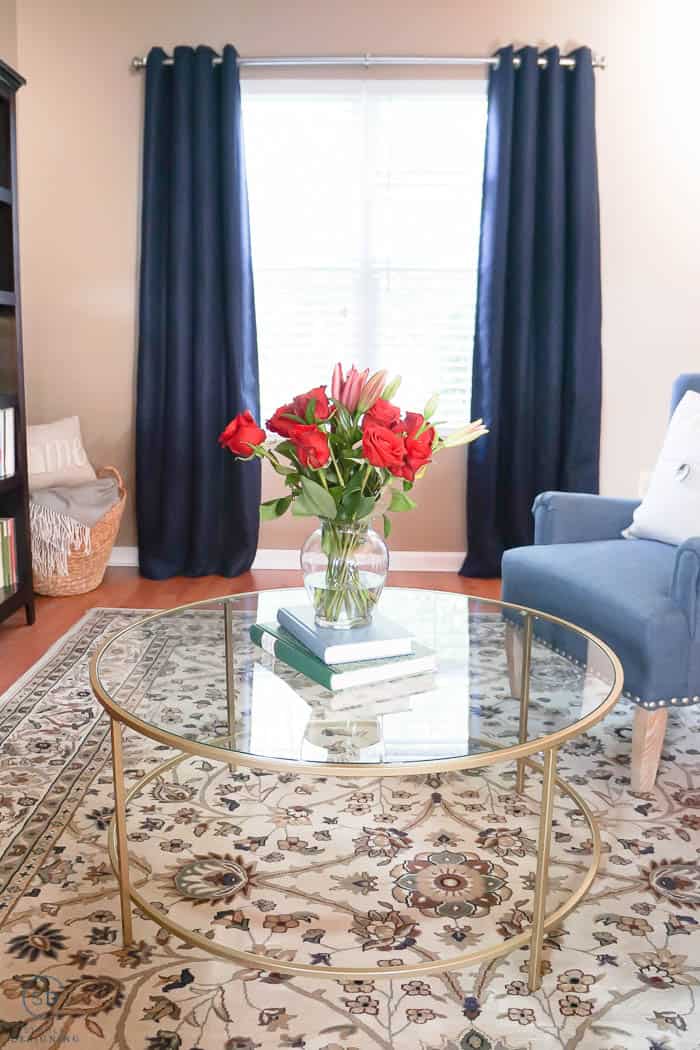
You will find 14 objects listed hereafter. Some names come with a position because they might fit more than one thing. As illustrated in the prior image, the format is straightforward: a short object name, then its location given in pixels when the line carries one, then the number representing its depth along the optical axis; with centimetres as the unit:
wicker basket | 393
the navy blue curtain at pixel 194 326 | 411
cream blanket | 386
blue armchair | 220
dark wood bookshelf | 326
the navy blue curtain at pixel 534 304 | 404
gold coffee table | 148
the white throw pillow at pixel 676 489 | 268
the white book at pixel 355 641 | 176
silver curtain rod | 409
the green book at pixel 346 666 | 171
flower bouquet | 171
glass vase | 185
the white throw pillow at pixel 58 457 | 402
